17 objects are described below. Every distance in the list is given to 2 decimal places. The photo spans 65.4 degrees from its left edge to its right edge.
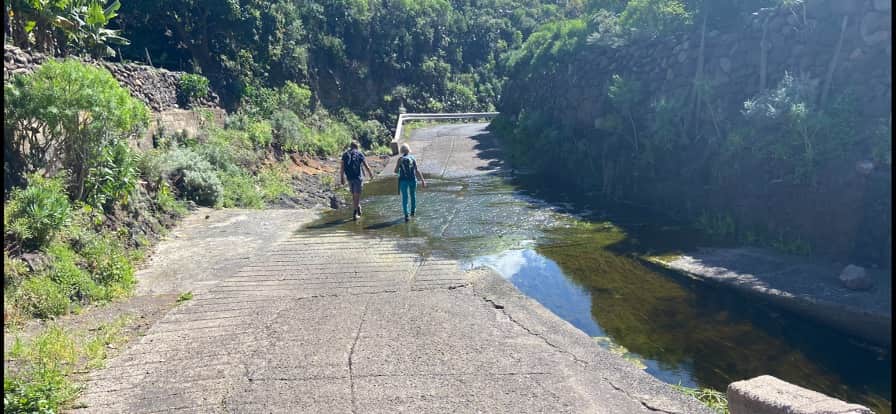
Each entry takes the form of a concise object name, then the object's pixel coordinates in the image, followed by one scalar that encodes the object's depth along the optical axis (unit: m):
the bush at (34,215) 7.61
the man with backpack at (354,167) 12.70
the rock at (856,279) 8.72
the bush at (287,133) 22.81
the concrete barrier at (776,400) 3.98
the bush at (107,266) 8.22
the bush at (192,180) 13.66
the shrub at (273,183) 16.95
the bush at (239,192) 14.86
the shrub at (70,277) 7.53
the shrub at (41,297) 6.90
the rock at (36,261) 7.41
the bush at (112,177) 9.84
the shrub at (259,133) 20.64
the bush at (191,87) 19.56
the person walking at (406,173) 12.36
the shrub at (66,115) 8.66
